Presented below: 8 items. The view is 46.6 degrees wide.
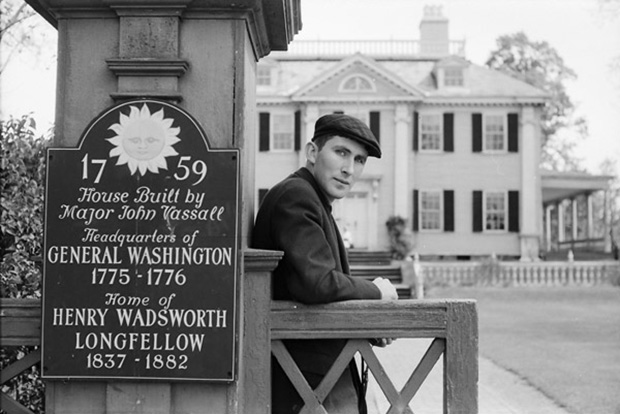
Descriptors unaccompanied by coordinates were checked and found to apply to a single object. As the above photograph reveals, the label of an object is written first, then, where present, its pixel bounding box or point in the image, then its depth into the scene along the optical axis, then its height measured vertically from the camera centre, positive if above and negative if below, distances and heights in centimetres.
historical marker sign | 257 -6
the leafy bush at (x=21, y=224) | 417 +6
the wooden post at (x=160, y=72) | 262 +60
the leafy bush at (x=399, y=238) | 2749 -1
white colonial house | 2830 +328
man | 260 -2
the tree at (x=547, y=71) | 4247 +992
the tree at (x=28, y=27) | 1203 +355
